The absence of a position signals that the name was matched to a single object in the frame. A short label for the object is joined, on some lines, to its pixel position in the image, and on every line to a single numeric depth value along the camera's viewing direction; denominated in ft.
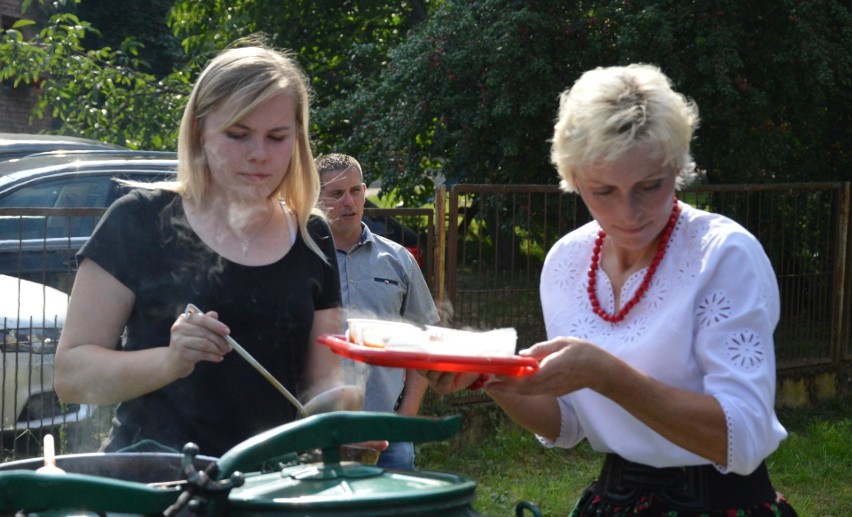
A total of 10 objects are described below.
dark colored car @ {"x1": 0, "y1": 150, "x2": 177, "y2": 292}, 18.33
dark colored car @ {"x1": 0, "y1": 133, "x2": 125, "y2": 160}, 30.42
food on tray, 6.15
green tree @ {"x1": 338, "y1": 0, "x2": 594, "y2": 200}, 32.01
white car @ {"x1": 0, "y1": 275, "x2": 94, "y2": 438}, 17.85
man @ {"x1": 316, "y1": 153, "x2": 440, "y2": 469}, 14.24
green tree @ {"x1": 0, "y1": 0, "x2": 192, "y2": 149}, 37.01
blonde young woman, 7.50
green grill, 4.64
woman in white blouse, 6.85
